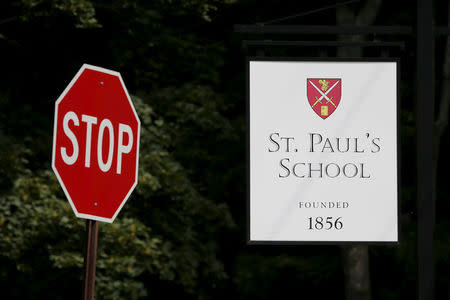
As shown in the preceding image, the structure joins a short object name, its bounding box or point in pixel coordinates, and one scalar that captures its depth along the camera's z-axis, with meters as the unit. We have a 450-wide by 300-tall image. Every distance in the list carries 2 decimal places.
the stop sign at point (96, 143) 10.00
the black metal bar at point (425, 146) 12.26
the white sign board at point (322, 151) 12.69
